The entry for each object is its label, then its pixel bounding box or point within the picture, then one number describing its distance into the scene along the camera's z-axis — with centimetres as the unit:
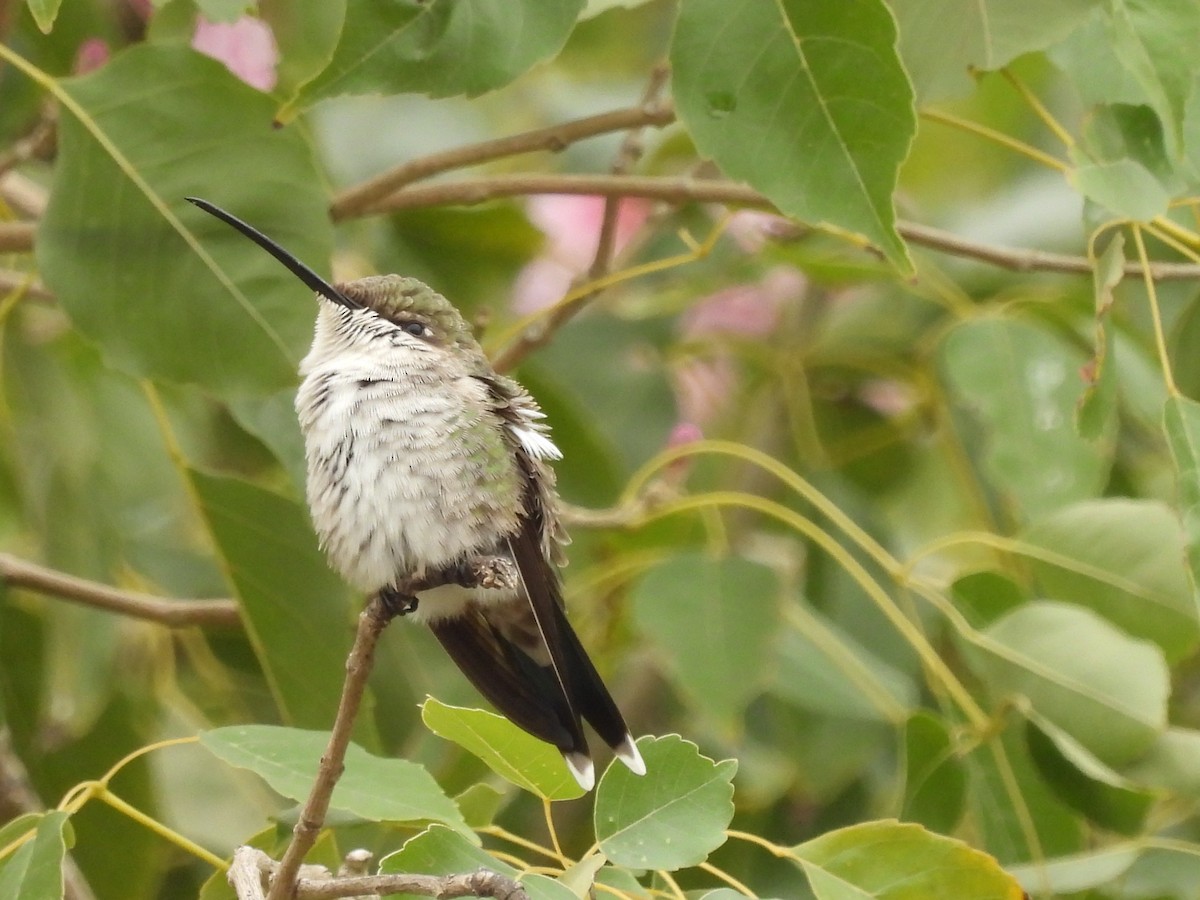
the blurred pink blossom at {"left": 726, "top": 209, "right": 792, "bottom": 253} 380
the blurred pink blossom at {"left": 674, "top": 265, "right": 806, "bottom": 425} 384
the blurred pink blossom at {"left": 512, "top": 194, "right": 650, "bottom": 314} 383
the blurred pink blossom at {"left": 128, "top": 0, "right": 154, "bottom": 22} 374
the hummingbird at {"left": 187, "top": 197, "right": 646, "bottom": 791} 362
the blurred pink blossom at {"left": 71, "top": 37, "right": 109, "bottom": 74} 373
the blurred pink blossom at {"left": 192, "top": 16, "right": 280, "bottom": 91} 372
